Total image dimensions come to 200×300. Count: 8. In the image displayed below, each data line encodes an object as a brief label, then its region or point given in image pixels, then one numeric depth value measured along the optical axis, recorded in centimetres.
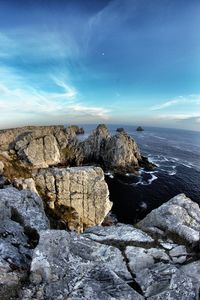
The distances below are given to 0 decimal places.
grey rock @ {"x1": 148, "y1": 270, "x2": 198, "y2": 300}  572
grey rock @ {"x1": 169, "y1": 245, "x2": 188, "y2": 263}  768
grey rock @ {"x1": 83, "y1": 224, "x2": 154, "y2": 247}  846
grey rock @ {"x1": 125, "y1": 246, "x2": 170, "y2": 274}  717
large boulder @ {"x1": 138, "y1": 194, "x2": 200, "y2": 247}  907
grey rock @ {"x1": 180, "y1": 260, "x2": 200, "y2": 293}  620
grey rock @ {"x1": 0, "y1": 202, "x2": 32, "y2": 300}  599
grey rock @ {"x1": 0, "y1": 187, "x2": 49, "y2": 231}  1203
